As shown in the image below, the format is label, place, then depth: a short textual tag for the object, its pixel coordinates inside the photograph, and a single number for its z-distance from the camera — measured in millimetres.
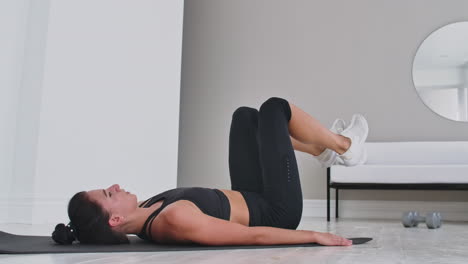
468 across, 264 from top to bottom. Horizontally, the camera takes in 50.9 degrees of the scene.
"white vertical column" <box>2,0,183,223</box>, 3477
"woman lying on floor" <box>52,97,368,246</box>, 1620
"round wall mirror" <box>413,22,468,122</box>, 4617
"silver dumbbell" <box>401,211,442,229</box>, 3041
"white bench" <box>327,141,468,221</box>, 3828
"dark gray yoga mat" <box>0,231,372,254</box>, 1573
